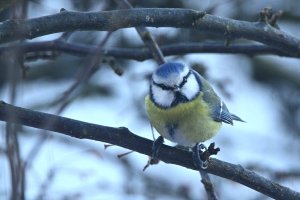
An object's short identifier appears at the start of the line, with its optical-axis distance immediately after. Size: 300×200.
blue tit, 6.22
